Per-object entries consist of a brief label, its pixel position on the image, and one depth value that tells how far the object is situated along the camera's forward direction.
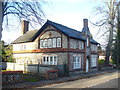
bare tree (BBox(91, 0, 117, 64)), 30.60
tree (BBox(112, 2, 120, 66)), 32.85
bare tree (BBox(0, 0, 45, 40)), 12.69
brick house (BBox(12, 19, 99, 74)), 19.53
